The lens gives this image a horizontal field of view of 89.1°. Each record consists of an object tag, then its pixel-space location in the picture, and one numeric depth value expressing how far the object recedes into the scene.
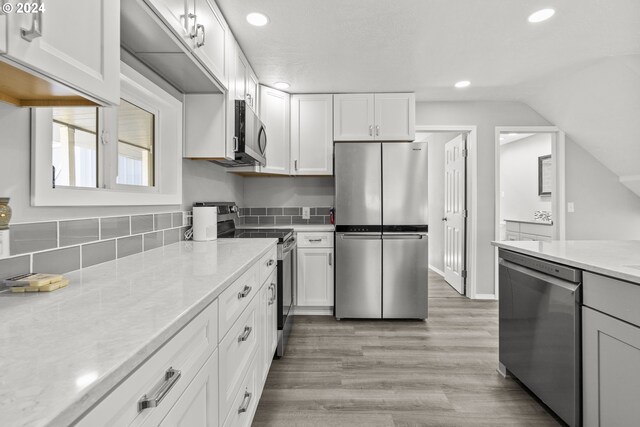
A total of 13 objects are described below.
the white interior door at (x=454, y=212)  3.94
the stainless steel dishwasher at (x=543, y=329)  1.49
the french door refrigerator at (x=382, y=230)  3.15
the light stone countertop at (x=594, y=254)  1.30
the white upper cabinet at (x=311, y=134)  3.44
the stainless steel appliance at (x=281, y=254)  2.33
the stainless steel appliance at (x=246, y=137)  2.18
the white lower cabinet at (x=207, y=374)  0.58
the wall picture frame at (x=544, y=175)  4.87
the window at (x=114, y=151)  1.08
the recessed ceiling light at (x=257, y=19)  2.05
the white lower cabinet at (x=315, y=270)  3.25
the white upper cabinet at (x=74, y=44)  0.65
